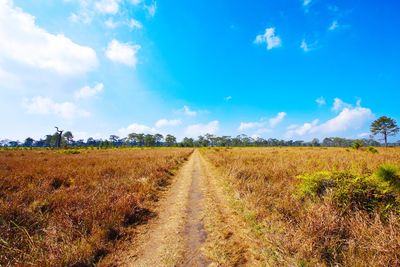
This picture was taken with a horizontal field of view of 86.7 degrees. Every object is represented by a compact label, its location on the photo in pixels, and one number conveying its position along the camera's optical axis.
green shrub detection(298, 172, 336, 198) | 6.72
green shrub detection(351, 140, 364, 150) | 40.38
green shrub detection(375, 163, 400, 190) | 4.60
